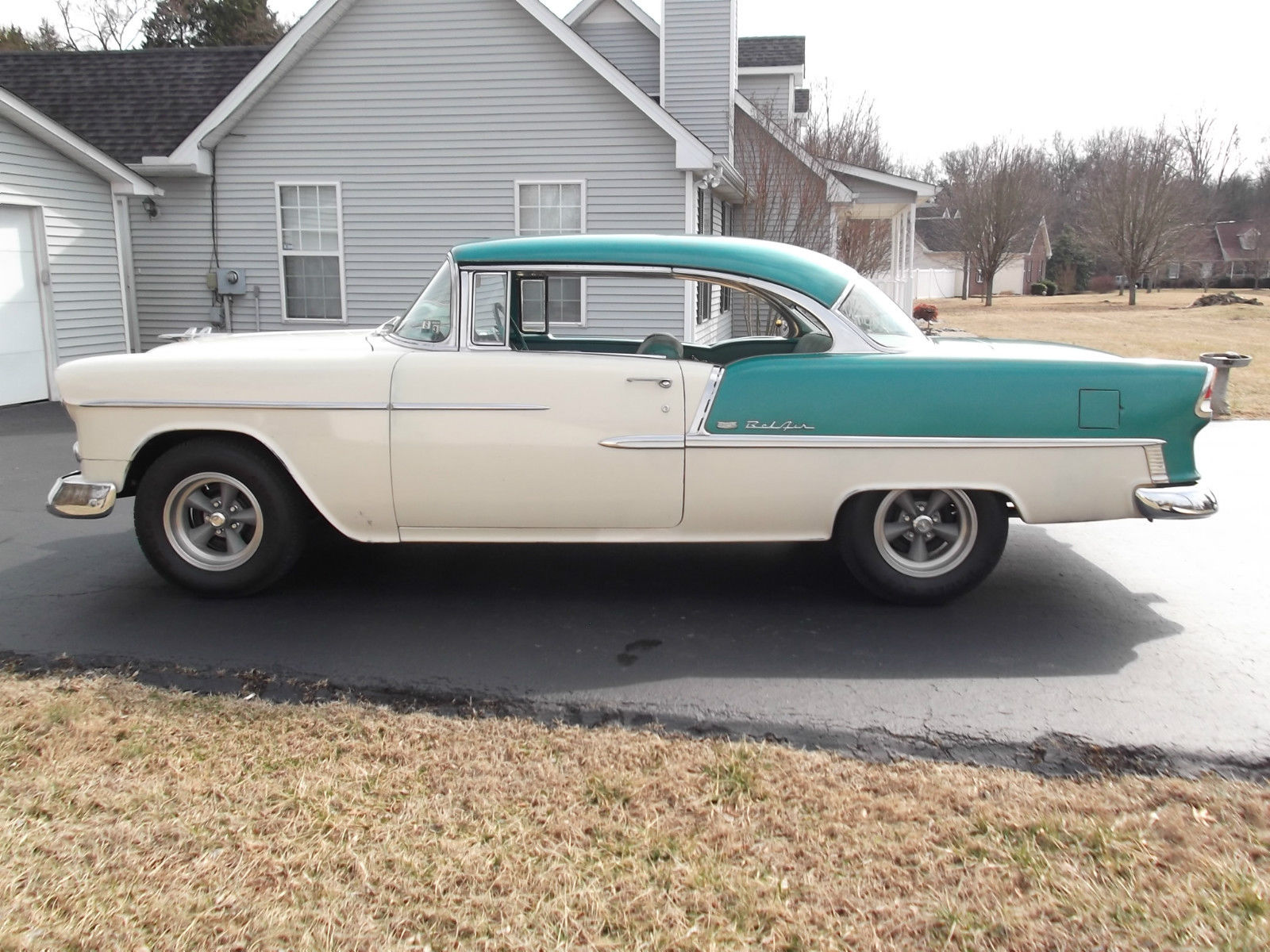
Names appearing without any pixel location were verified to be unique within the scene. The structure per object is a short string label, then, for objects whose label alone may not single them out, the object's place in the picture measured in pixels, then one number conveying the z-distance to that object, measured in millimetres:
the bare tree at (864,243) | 21656
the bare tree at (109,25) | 42719
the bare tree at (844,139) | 21278
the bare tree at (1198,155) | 60469
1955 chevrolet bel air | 4797
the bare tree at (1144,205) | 49812
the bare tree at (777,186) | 17891
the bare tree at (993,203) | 52812
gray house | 13867
